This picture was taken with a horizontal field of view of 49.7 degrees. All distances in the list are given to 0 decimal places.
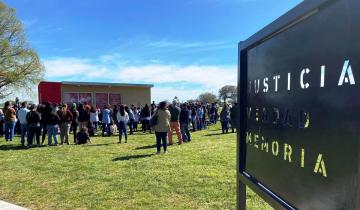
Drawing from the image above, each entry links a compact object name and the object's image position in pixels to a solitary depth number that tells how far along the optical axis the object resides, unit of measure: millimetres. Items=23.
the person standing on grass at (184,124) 17125
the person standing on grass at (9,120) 17141
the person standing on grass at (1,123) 20469
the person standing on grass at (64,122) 16109
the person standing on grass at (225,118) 22188
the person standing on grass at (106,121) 21016
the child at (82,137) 16531
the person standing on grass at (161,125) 12531
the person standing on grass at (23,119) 15917
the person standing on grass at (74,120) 17430
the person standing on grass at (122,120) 16641
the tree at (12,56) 35312
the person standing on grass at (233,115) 19659
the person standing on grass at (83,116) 19438
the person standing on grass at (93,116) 21514
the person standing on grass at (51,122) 15492
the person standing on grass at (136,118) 23912
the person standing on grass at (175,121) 15555
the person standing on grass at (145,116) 23000
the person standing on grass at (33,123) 15625
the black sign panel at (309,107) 1517
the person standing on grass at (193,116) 23969
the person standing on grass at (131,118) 22497
